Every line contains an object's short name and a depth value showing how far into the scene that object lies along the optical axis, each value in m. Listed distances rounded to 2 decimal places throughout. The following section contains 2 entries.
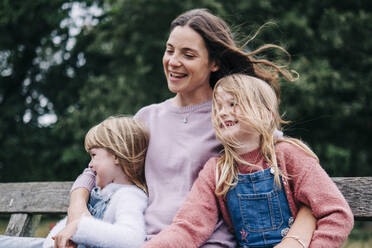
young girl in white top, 2.01
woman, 2.10
